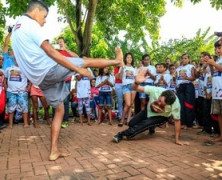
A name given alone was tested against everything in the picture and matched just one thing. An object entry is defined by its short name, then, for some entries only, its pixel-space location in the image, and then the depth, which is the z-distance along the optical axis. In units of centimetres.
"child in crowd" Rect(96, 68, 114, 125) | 726
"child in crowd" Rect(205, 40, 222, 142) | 478
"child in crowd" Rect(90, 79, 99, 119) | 813
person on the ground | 443
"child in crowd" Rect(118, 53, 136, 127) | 673
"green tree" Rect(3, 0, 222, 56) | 1011
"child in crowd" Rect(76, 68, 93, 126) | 698
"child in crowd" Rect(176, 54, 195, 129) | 624
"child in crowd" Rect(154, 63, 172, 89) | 703
